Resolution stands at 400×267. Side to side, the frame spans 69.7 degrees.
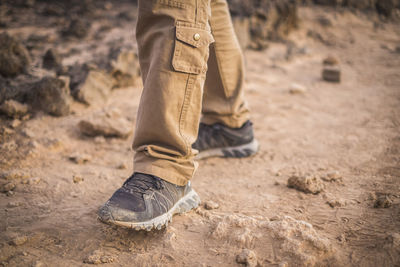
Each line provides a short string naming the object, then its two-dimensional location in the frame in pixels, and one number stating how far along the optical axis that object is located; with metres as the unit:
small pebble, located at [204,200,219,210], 1.48
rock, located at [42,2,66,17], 5.01
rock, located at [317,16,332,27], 5.83
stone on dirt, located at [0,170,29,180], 1.67
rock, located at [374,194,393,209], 1.36
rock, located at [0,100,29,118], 2.19
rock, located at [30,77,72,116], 2.34
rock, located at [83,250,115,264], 1.13
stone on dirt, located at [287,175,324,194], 1.56
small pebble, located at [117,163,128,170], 1.90
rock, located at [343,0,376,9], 6.55
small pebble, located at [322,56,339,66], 4.11
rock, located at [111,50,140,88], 3.08
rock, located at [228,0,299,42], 4.96
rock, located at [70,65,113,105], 2.64
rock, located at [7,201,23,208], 1.44
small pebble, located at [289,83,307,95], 3.31
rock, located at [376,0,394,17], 6.50
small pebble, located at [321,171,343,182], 1.67
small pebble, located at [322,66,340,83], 3.61
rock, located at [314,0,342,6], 6.57
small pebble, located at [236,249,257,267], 1.10
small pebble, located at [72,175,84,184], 1.70
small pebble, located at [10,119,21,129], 2.16
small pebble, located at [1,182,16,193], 1.57
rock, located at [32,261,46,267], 1.08
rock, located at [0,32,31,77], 2.52
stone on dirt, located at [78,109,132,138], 2.22
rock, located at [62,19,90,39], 4.09
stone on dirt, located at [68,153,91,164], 1.93
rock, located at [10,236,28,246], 1.18
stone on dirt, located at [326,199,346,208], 1.43
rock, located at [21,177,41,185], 1.65
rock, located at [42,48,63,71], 2.90
